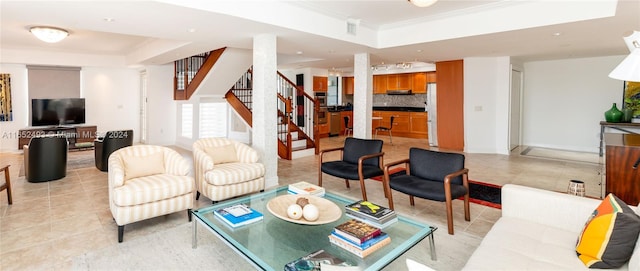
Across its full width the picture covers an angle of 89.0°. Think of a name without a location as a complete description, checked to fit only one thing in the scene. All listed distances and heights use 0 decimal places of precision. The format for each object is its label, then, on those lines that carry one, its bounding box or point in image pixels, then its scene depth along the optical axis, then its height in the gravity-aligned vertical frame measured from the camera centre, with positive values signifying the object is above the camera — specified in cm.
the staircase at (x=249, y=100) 716 +67
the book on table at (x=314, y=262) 186 -79
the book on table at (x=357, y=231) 212 -71
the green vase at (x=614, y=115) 656 +26
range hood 1126 +126
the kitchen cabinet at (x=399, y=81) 1111 +161
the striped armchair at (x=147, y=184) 297 -55
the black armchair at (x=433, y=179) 313 -56
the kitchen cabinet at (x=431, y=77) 1060 +165
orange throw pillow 167 -58
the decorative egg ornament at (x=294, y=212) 244 -64
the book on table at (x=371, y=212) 246 -66
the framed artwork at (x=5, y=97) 778 +71
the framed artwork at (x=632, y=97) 687 +66
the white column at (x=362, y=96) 650 +63
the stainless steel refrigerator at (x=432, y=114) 880 +36
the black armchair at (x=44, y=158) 484 -48
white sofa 178 -70
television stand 785 -14
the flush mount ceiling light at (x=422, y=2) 294 +114
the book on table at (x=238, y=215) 250 -71
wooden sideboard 304 -41
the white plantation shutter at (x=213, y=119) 873 +20
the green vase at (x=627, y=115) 658 +25
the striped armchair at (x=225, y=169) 376 -51
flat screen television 801 +38
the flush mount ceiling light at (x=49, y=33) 534 +156
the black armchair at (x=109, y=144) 563 -30
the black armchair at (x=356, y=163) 410 -50
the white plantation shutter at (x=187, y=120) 868 +18
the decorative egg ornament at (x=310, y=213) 240 -64
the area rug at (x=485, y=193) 410 -91
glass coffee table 203 -79
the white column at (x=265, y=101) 474 +38
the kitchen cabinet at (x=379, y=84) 1182 +159
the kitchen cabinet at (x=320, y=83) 1066 +146
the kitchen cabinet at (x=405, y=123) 1065 +15
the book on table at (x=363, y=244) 208 -77
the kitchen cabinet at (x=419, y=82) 1079 +150
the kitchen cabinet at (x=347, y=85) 1280 +166
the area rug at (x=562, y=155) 688 -62
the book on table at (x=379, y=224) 242 -72
